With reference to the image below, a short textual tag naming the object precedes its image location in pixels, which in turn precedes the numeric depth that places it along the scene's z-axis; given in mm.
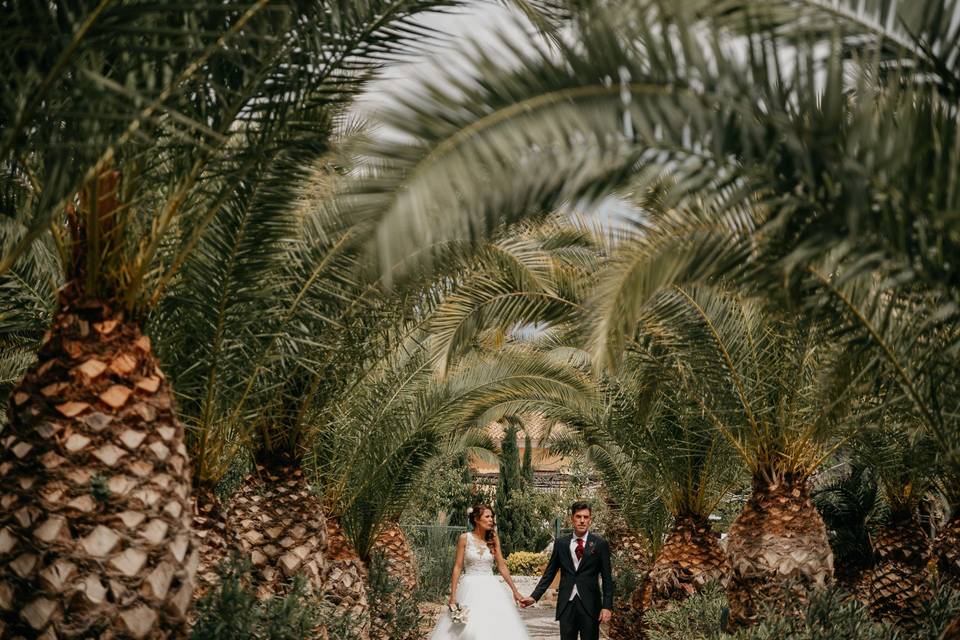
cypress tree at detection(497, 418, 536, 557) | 33250
